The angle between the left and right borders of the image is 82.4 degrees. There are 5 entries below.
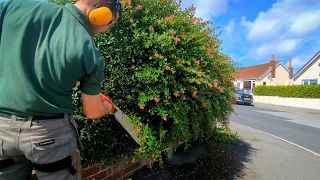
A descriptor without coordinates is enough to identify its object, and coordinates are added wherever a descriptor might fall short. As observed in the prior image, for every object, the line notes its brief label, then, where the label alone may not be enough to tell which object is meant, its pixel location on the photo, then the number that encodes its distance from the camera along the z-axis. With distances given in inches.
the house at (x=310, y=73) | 841.8
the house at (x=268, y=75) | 1284.7
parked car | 720.0
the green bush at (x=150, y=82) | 77.0
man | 40.3
